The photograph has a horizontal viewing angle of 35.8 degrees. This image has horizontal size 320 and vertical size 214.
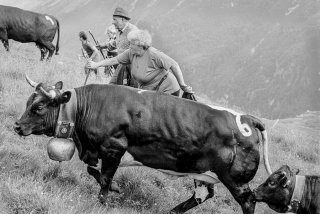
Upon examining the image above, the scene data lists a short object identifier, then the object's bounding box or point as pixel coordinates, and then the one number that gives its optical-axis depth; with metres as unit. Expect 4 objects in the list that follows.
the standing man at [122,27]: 8.51
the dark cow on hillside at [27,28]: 13.59
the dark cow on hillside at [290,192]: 5.68
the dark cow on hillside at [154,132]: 5.68
